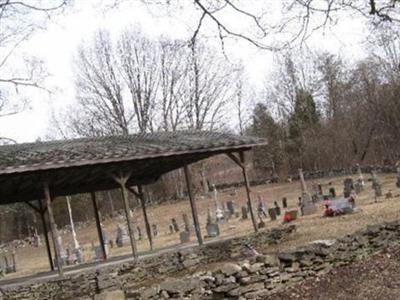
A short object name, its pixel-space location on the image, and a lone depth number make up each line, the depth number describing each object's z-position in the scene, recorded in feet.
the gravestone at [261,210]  92.58
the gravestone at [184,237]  71.59
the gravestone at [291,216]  74.49
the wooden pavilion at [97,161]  48.89
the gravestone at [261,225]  75.61
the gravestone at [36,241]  151.53
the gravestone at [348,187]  89.17
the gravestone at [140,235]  107.30
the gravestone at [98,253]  76.77
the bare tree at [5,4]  34.83
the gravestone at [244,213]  96.73
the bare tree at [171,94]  159.12
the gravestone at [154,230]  107.41
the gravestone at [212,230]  75.75
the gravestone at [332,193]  94.51
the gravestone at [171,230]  105.51
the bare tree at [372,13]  29.48
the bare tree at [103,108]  156.76
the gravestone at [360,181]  102.02
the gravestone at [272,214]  82.87
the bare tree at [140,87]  158.20
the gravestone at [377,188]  82.43
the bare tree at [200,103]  160.86
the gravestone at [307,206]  78.64
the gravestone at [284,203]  100.79
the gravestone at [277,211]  87.67
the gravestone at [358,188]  95.89
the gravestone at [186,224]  87.76
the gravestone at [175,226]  105.37
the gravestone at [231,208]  107.24
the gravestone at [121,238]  97.25
